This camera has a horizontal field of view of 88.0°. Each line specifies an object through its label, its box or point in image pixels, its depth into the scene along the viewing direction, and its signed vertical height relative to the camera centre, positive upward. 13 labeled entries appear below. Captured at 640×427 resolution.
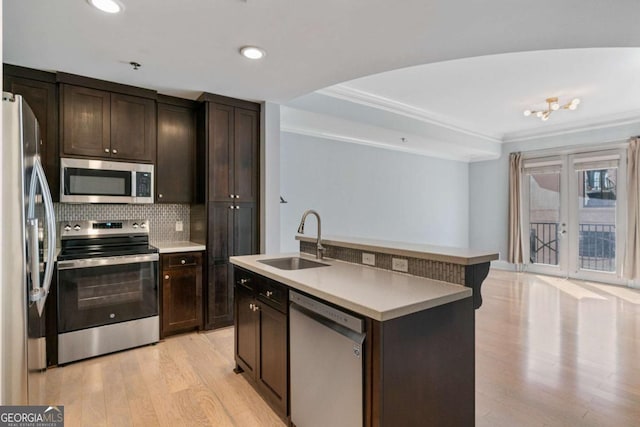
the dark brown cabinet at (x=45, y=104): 2.74 +0.90
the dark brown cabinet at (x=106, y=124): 2.91 +0.80
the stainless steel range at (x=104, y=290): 2.77 -0.71
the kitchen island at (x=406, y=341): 1.41 -0.61
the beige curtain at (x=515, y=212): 6.62 -0.05
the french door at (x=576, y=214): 5.52 -0.08
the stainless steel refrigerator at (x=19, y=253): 1.41 -0.20
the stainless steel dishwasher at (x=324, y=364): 1.49 -0.77
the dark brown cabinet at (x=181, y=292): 3.26 -0.83
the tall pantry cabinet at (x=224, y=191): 3.46 +0.20
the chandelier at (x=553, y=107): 4.39 +1.41
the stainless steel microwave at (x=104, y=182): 2.89 +0.26
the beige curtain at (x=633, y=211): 5.15 -0.02
